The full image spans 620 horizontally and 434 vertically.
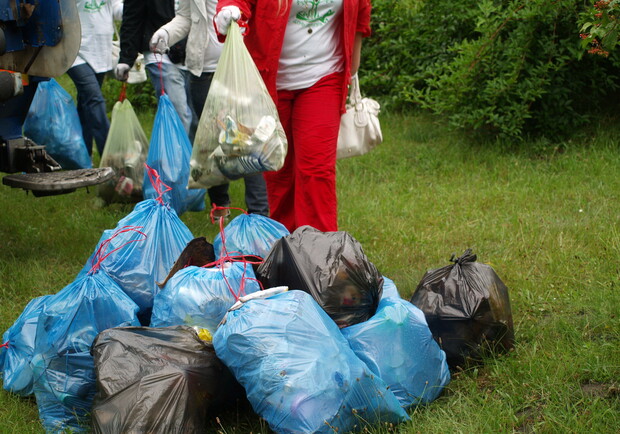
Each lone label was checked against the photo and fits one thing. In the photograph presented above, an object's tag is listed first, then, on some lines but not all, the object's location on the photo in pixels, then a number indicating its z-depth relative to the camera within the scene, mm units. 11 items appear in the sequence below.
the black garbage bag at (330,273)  2895
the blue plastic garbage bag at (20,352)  3014
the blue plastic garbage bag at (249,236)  3412
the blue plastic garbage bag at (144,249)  3352
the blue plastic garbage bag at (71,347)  2812
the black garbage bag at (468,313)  3055
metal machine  4195
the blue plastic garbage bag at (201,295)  2904
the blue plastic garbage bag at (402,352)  2754
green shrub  5848
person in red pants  3785
